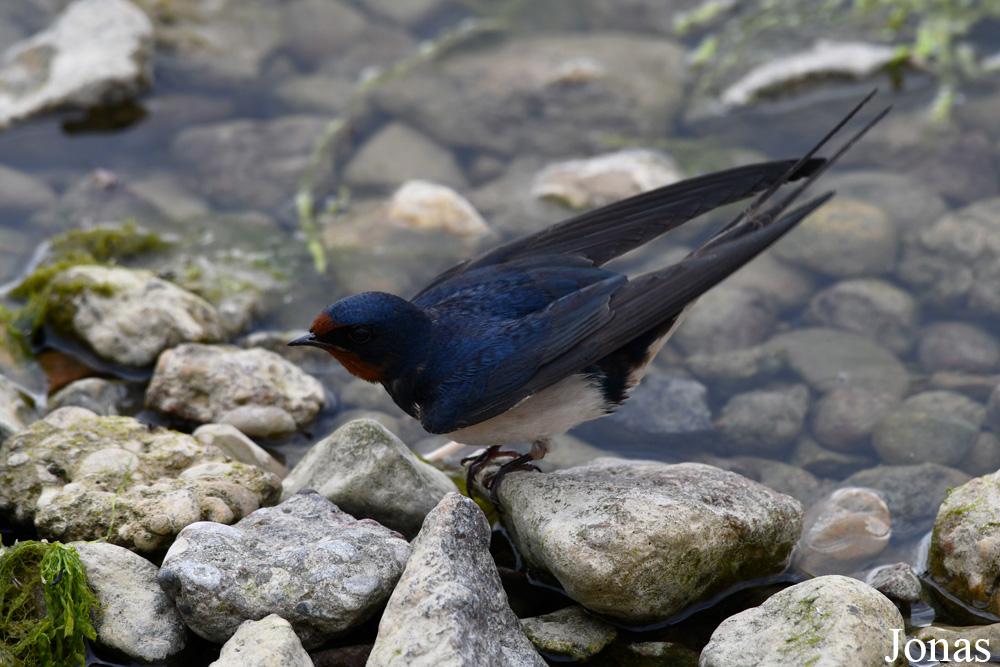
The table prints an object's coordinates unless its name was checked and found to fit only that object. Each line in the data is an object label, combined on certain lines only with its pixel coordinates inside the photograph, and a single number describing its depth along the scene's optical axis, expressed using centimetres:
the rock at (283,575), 654
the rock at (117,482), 739
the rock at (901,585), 776
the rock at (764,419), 1162
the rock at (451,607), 613
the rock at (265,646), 605
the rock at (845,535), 863
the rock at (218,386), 1009
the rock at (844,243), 1418
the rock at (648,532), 706
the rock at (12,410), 866
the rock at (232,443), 921
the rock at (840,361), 1245
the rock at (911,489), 960
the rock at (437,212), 1484
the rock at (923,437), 1103
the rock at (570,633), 721
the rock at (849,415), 1153
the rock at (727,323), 1335
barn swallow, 797
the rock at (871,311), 1318
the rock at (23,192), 1512
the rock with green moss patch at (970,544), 754
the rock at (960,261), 1345
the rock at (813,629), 631
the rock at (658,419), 1164
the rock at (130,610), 666
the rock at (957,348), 1241
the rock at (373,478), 798
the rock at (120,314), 1082
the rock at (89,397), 1007
